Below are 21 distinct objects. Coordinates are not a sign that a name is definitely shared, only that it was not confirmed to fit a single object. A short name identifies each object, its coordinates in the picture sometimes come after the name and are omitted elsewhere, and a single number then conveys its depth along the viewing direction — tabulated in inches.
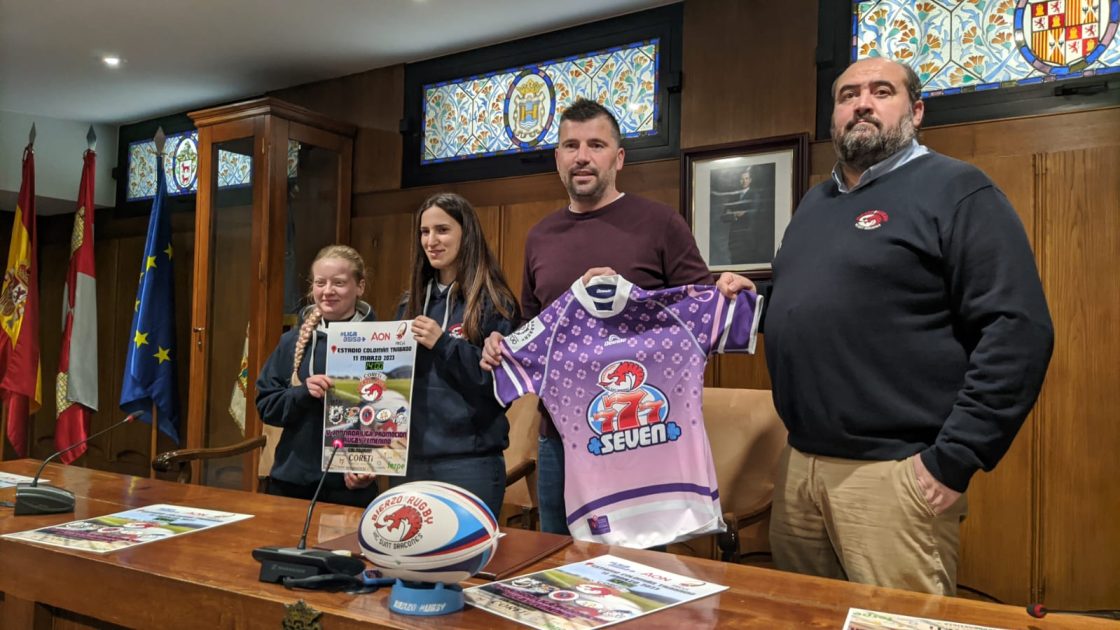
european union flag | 213.5
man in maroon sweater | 86.8
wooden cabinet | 187.5
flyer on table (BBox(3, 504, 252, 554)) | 62.0
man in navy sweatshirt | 63.8
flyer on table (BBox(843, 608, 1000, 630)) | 44.8
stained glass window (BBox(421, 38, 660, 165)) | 165.9
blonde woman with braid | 93.5
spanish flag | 211.6
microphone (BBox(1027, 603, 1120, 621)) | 46.8
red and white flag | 222.7
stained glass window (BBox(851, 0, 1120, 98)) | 123.8
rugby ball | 45.3
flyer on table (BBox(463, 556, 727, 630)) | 46.1
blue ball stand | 46.3
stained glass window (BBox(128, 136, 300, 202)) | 247.3
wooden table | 46.7
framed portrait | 147.1
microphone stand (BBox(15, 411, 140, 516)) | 72.7
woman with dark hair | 86.8
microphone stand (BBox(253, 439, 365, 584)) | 51.1
